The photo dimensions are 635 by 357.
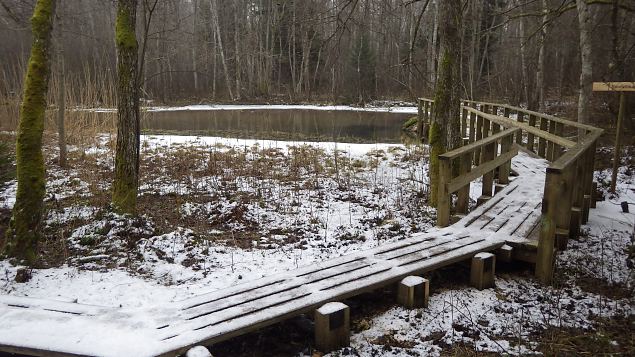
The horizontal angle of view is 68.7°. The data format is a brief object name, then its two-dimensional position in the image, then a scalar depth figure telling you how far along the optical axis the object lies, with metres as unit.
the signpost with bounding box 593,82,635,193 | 7.37
